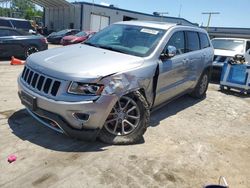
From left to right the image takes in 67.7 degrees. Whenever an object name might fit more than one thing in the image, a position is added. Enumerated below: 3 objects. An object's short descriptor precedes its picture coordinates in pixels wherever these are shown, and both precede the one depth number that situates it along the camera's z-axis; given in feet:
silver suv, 7.74
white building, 63.93
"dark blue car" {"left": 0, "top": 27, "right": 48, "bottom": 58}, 23.89
